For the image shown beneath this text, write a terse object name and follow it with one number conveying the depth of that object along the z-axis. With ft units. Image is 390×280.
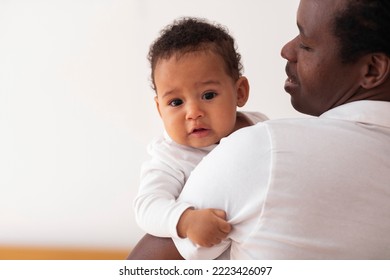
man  4.72
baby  5.30
